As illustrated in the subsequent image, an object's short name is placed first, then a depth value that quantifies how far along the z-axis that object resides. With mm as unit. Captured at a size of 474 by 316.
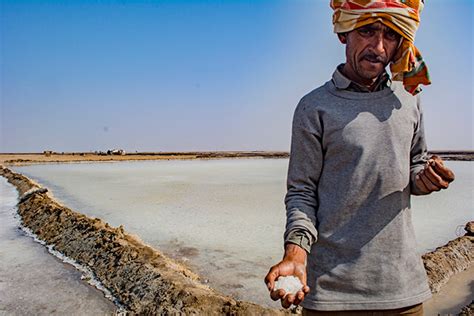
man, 1079
